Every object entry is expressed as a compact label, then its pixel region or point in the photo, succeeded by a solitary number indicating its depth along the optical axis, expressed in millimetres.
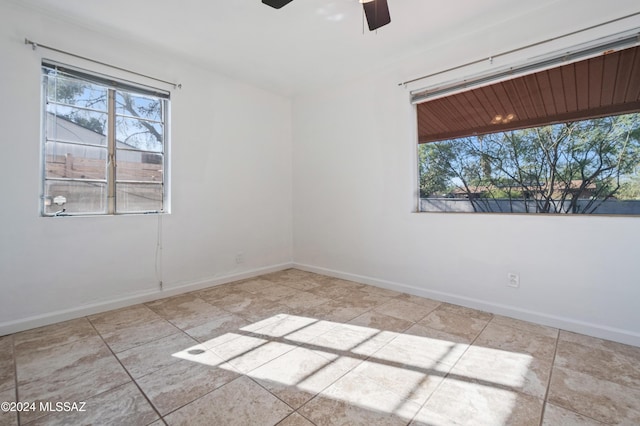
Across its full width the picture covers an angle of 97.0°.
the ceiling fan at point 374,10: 1924
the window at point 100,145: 2457
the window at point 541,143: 2141
